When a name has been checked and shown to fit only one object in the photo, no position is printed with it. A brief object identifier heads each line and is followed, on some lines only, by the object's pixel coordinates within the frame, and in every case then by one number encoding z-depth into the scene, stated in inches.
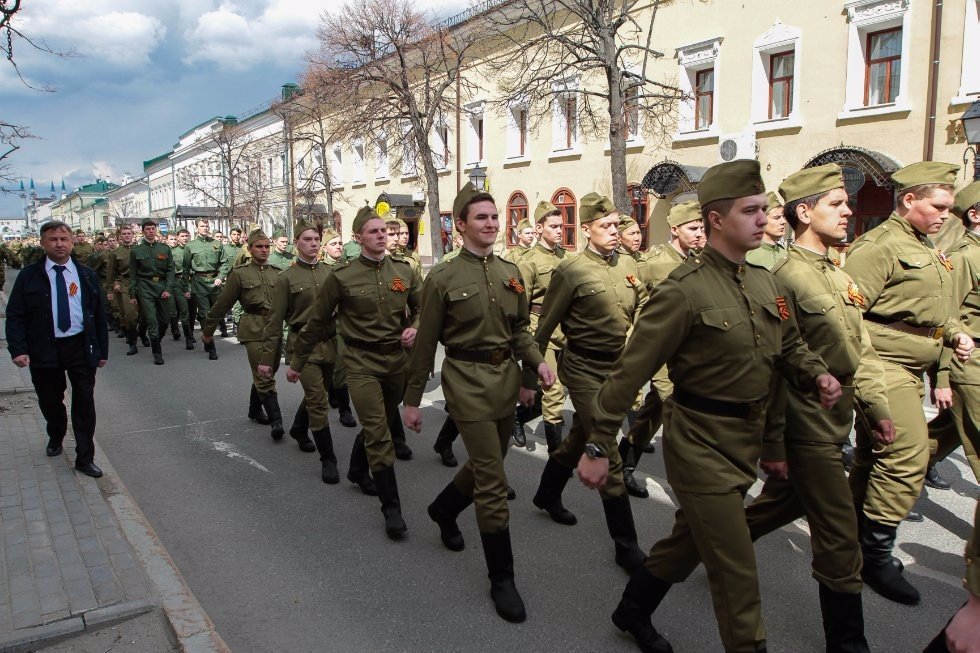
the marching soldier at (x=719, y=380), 110.7
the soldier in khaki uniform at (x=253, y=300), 311.1
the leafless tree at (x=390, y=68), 978.1
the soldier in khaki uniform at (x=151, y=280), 490.0
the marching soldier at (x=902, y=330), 156.4
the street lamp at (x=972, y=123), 398.1
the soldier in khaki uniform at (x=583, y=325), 182.7
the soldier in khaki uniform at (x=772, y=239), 229.3
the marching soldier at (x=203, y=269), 560.1
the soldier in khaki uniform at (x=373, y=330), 194.9
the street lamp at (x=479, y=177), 891.7
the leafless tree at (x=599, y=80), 669.3
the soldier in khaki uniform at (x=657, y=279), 209.5
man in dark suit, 231.6
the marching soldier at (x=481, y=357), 151.1
